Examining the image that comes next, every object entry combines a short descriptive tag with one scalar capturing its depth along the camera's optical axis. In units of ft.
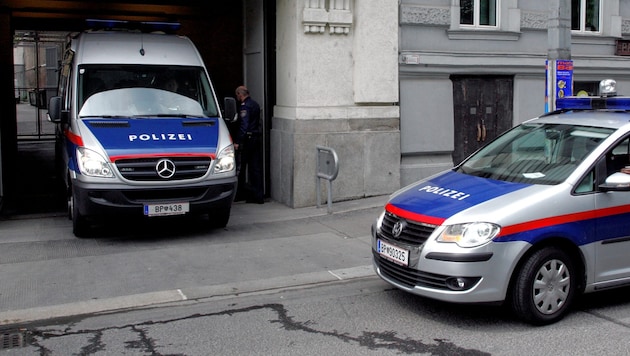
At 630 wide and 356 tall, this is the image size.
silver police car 18.86
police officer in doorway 38.47
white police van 28.40
